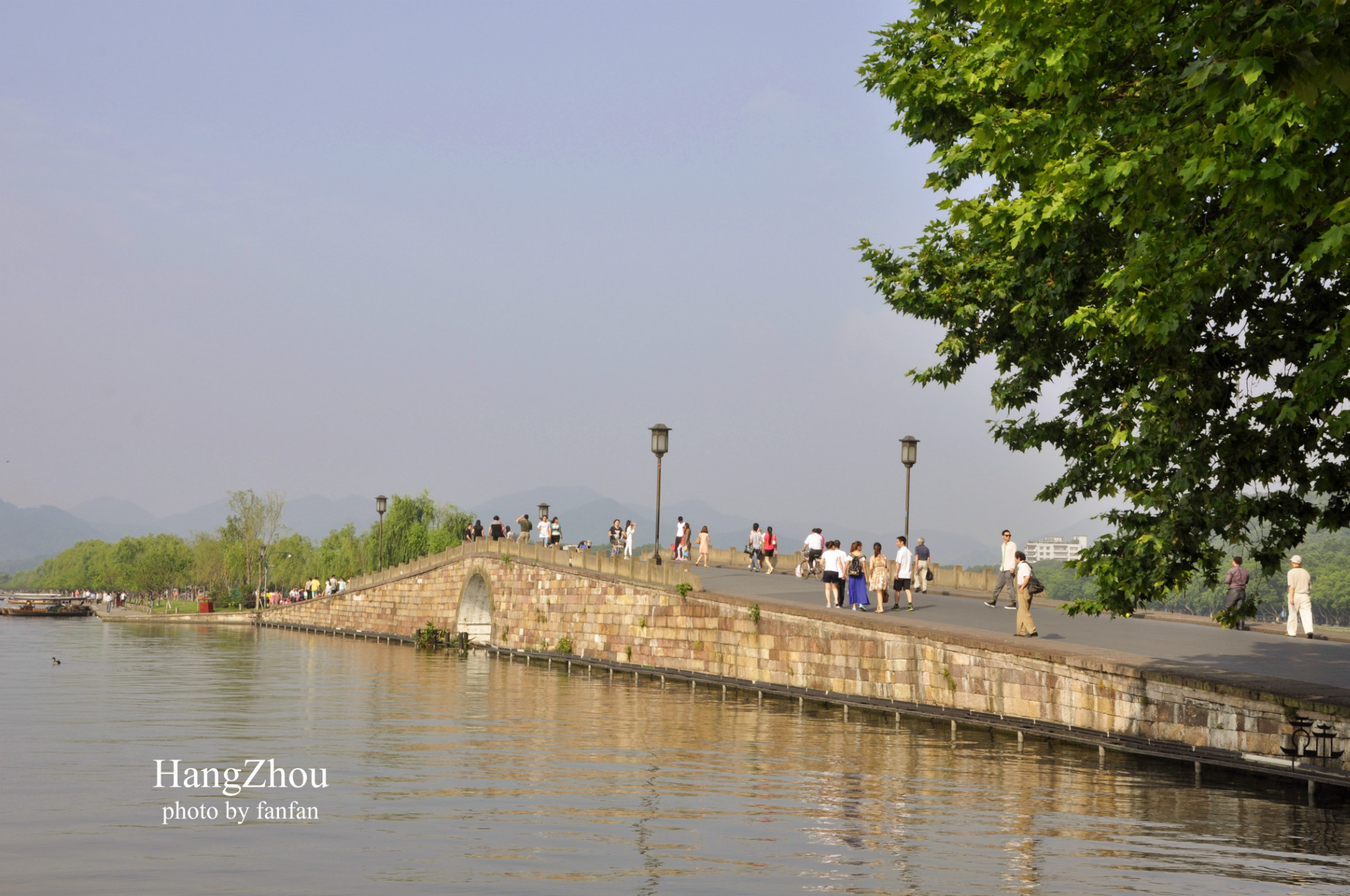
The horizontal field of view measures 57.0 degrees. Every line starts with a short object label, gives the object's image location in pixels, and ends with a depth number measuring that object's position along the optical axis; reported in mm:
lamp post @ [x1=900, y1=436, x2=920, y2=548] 30484
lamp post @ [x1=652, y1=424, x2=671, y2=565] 31000
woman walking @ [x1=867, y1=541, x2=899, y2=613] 24141
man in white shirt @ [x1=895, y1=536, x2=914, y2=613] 24567
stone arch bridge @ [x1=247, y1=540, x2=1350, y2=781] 14250
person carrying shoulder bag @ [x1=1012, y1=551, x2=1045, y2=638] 19328
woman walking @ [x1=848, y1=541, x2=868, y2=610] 24844
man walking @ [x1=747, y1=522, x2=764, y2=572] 35344
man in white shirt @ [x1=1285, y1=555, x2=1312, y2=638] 21922
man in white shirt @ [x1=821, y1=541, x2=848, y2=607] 24750
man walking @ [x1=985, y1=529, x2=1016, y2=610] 23312
